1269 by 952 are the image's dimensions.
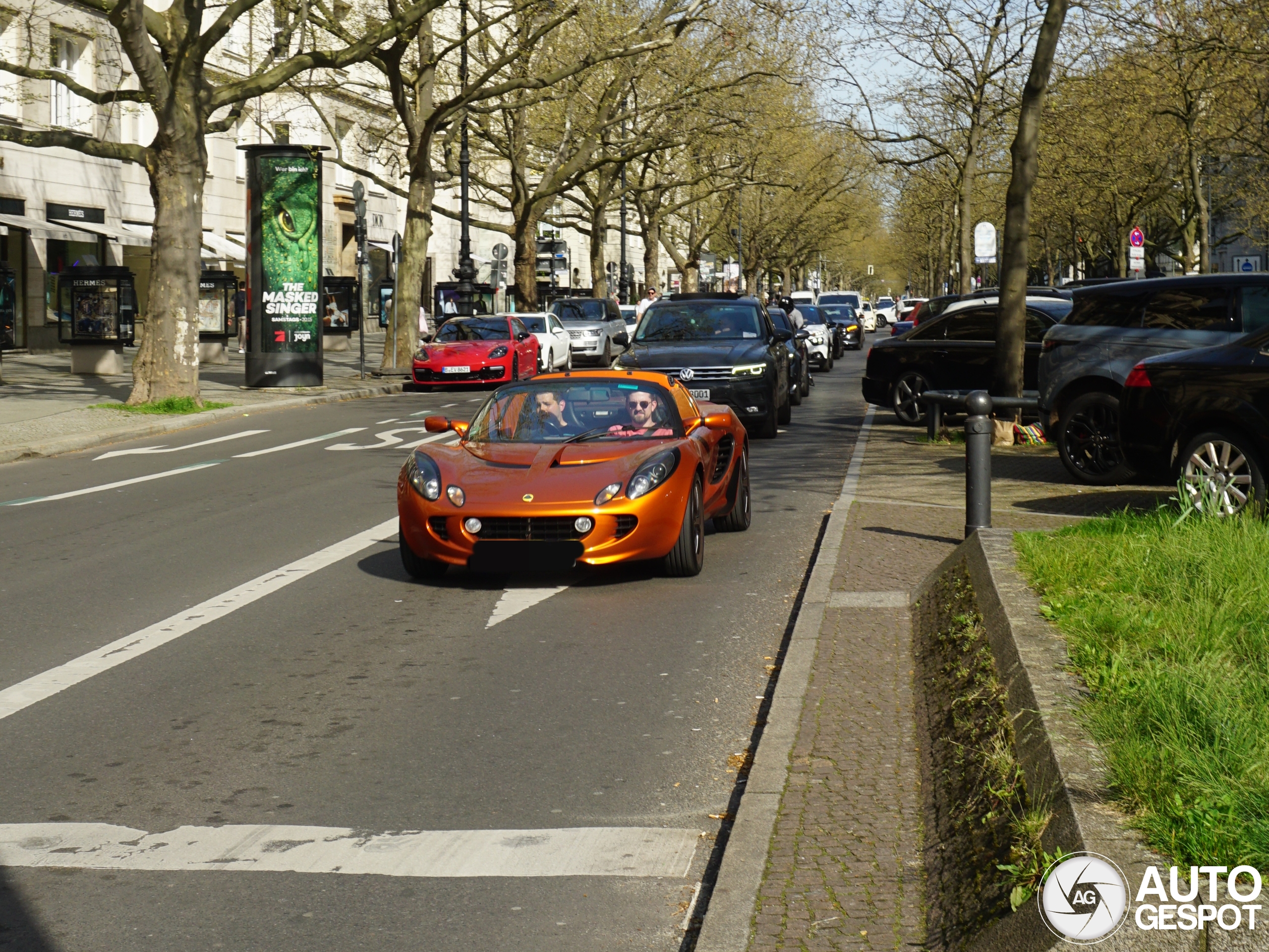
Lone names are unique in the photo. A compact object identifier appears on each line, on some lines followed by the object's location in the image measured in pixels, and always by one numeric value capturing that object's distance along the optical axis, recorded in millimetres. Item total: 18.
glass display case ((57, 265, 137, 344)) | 31375
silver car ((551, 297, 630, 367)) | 42781
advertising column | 28875
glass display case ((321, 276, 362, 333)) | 43812
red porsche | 30953
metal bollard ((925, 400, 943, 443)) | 18188
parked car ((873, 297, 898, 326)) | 81625
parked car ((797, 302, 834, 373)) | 39781
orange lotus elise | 9109
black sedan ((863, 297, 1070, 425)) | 20844
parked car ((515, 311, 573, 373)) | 35562
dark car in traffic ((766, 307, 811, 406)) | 24625
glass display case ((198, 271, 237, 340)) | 37438
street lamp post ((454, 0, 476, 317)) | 41188
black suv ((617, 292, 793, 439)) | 19094
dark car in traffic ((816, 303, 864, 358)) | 55094
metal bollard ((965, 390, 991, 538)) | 9969
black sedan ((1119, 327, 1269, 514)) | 10531
